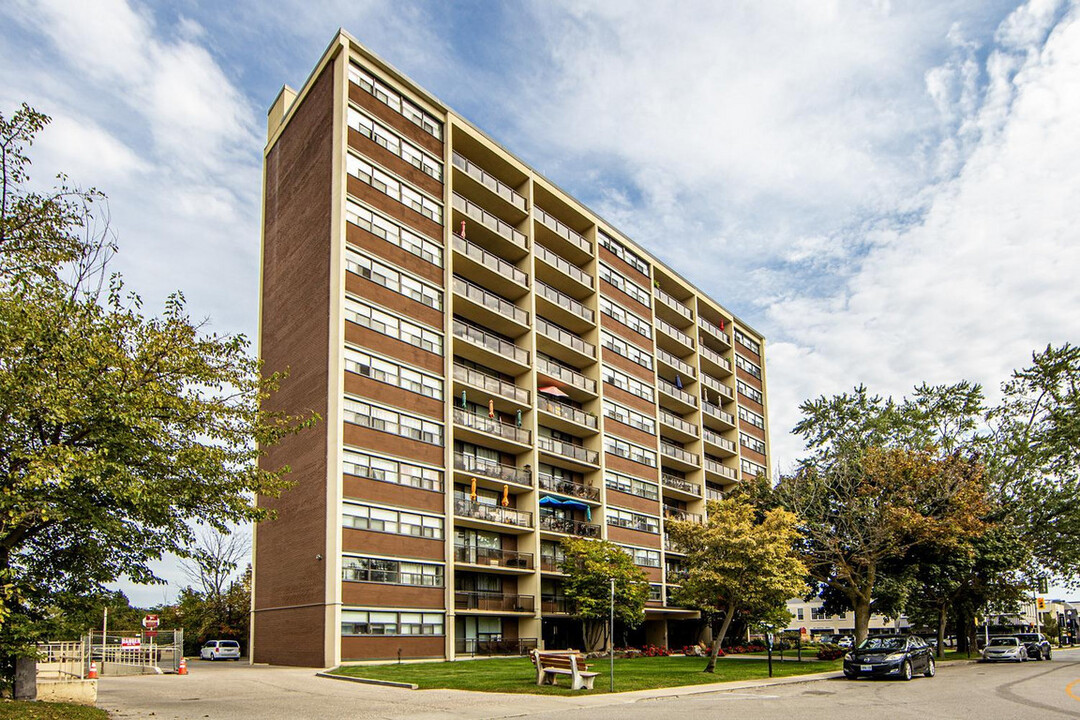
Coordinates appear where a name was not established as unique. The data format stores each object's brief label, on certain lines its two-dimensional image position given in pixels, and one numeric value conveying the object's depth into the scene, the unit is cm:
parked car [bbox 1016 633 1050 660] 4506
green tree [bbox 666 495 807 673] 3108
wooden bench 2194
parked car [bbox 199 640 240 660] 5084
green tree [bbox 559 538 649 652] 4022
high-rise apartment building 3622
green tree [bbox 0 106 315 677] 1540
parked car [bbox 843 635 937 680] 2730
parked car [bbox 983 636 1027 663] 4259
